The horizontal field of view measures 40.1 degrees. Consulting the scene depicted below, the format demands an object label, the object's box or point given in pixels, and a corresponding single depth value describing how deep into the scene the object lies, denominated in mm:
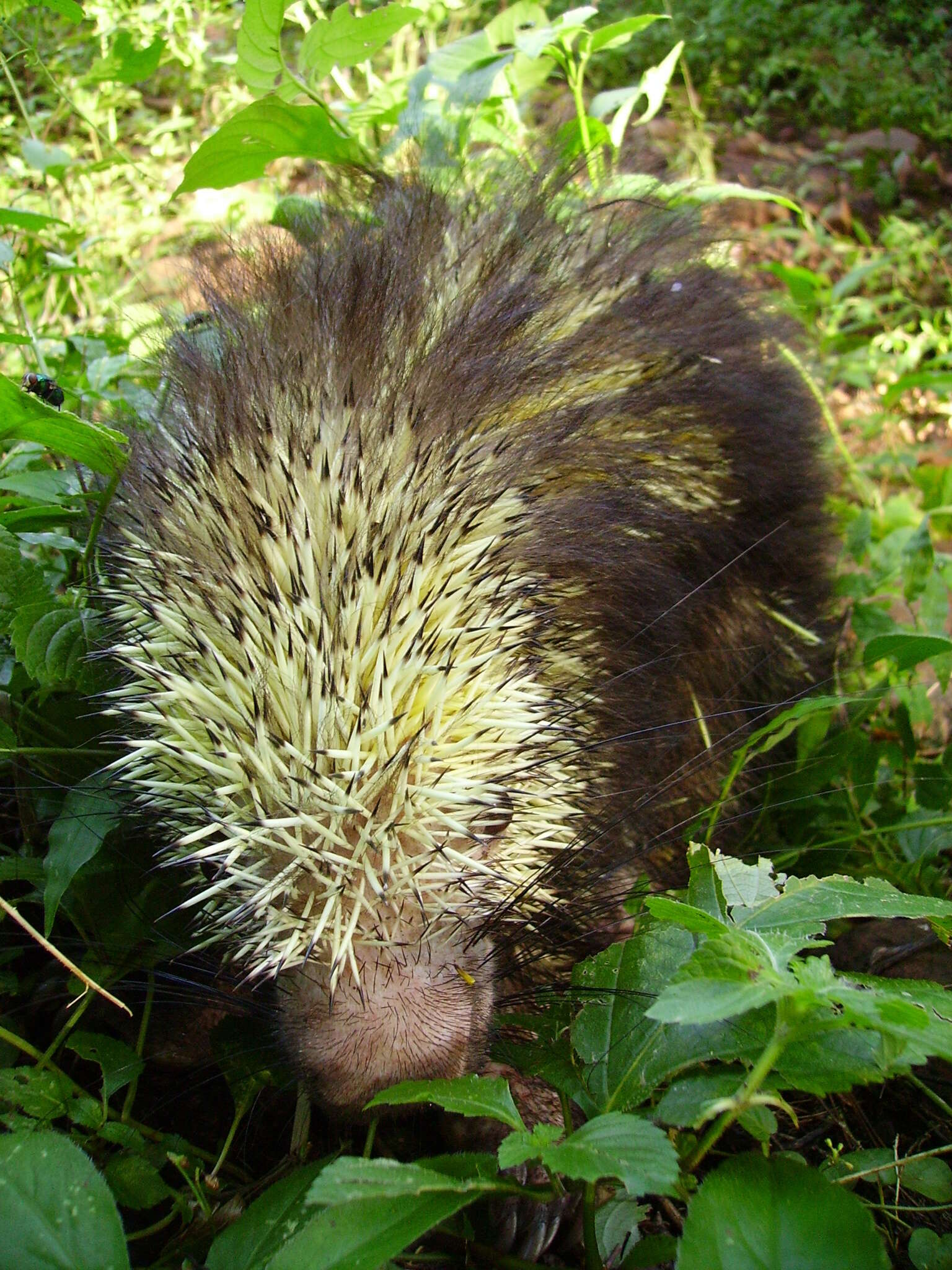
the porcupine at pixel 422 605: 288
